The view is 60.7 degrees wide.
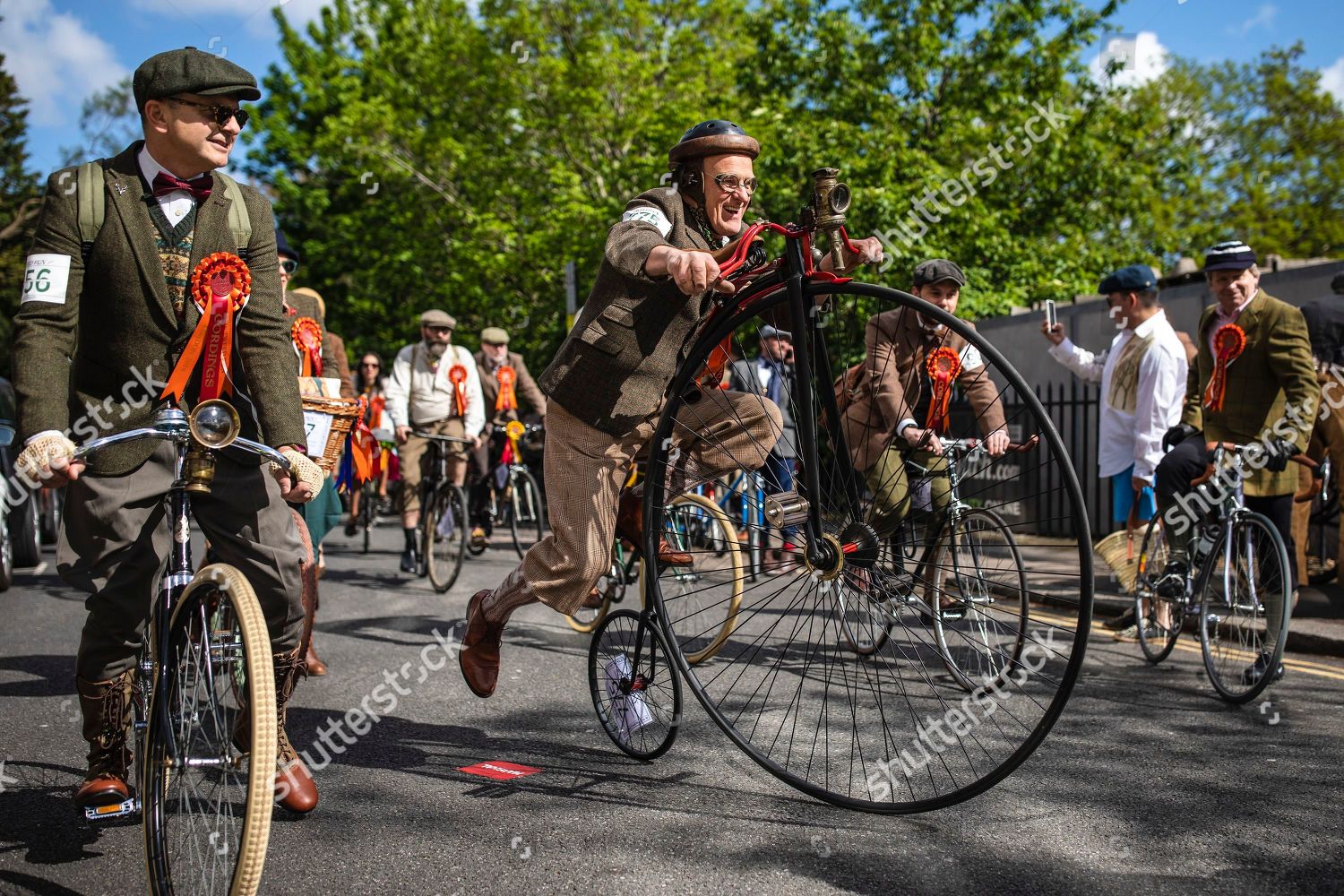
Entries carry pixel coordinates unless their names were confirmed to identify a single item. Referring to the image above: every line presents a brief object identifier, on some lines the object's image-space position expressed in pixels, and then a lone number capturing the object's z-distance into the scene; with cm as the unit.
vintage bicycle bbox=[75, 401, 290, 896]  263
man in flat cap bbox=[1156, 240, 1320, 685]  546
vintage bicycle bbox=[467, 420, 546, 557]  1015
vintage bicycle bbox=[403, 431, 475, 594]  896
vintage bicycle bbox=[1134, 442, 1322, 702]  521
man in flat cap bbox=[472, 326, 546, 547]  1041
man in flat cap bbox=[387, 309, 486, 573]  980
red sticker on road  400
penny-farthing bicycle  319
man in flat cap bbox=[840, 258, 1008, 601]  371
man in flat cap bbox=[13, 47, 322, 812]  314
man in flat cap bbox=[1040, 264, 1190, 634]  652
